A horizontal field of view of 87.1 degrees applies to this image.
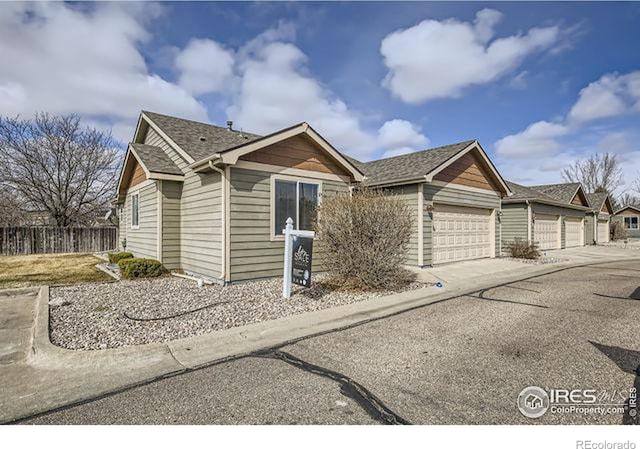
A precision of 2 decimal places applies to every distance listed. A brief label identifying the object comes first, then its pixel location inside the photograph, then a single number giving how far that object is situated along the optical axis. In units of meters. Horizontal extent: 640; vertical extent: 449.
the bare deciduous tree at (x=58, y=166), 22.12
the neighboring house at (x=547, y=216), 17.91
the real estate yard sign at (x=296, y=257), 6.63
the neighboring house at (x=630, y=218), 38.34
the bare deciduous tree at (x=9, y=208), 21.86
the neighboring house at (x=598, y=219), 25.53
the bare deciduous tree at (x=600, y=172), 46.03
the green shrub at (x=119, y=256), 12.15
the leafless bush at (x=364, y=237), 7.46
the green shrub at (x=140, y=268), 9.29
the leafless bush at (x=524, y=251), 14.52
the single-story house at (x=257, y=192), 8.41
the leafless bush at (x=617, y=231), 32.56
